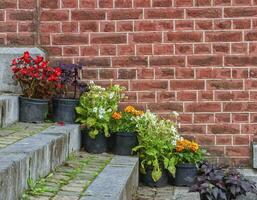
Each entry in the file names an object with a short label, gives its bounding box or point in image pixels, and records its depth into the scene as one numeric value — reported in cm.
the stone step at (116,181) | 462
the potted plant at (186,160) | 709
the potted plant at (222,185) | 533
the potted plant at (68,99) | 732
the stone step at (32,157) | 403
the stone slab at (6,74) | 758
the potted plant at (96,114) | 717
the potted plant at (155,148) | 699
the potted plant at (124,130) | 719
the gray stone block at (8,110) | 639
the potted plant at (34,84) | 710
